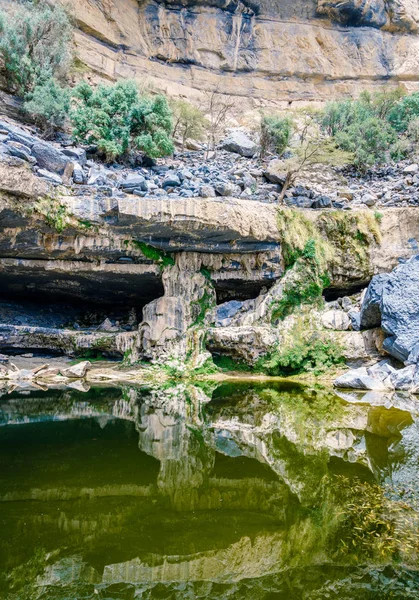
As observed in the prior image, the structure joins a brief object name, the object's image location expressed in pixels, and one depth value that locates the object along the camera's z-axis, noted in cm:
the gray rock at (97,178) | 1200
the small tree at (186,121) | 2051
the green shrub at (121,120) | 1498
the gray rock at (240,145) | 2156
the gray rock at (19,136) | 1196
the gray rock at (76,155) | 1333
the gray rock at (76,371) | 1205
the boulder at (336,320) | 1258
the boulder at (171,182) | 1264
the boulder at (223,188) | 1270
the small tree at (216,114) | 2264
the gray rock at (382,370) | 1034
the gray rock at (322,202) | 1479
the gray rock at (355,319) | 1230
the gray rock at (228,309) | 1441
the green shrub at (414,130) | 1975
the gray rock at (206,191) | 1218
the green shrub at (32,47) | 1678
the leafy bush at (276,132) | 2006
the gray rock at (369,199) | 1506
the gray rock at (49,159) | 1173
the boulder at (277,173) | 1620
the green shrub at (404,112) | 2141
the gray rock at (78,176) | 1177
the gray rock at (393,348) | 1063
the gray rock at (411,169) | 1769
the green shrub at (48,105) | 1561
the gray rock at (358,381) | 1001
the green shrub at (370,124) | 1918
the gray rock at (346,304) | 1318
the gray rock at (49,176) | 1095
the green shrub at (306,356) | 1190
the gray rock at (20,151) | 1089
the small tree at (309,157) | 1524
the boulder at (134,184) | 1194
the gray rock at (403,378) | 987
